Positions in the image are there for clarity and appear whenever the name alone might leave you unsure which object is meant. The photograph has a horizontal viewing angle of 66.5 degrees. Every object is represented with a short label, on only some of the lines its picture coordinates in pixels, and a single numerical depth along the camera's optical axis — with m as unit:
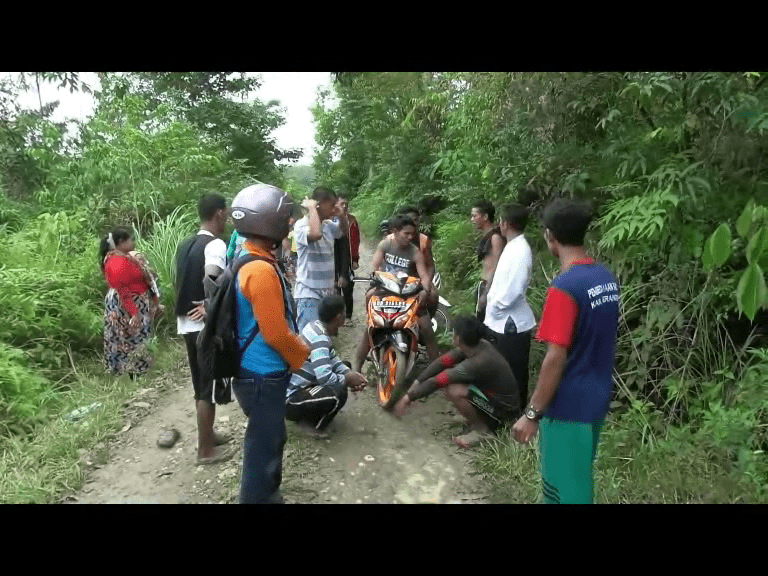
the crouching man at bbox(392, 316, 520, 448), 4.34
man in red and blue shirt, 2.56
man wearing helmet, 2.88
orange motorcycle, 5.16
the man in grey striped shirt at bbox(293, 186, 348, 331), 5.16
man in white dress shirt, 4.38
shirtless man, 5.16
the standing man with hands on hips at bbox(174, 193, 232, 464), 3.95
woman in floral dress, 5.59
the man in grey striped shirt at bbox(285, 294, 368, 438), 4.17
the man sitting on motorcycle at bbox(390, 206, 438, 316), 5.76
